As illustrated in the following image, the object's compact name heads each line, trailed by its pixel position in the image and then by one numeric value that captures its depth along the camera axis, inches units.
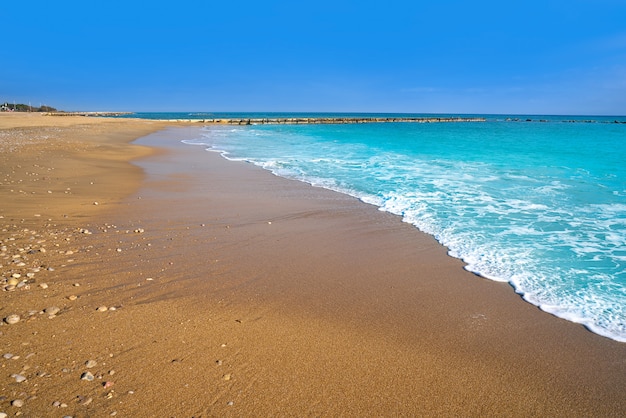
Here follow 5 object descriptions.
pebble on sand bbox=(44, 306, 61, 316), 157.6
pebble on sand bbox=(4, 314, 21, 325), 148.8
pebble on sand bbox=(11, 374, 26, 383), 118.2
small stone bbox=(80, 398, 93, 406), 111.3
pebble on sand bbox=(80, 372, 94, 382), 120.8
